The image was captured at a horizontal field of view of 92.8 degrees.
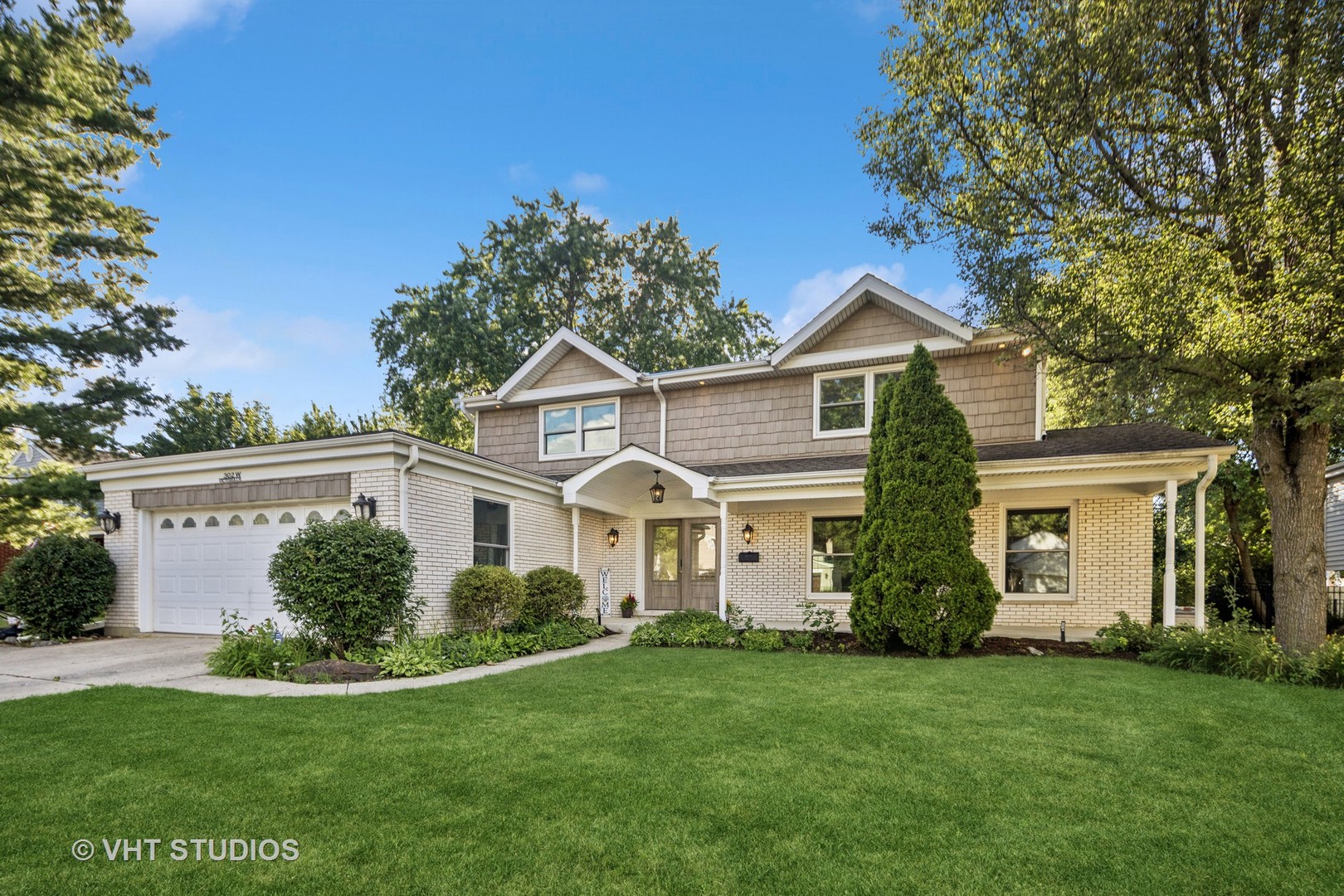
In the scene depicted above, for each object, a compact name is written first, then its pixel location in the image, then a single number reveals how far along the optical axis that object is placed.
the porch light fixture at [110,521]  11.19
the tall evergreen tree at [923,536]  8.62
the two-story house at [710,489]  9.73
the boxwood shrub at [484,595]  9.69
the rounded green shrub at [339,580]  7.75
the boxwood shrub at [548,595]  10.90
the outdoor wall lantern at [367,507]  8.94
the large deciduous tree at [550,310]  22.20
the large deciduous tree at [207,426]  24.97
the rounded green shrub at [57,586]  10.28
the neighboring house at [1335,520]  16.73
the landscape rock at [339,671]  7.18
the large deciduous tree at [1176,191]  6.96
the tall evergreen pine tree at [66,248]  13.76
